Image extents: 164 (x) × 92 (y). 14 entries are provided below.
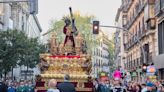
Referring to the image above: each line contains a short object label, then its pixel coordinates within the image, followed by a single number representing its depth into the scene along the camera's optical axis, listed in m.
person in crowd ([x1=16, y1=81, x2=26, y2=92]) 19.49
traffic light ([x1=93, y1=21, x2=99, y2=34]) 26.07
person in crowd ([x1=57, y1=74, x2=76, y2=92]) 11.13
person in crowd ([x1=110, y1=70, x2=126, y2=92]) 17.33
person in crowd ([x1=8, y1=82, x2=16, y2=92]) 18.89
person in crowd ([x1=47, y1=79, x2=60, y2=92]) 9.40
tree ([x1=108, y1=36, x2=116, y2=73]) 110.20
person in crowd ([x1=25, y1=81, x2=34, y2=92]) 19.16
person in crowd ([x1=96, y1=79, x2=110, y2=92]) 17.47
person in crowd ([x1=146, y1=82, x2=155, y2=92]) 11.02
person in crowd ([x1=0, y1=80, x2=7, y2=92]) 14.19
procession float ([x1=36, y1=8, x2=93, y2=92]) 16.39
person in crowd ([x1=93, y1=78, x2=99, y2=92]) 17.20
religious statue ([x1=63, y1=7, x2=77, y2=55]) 18.45
